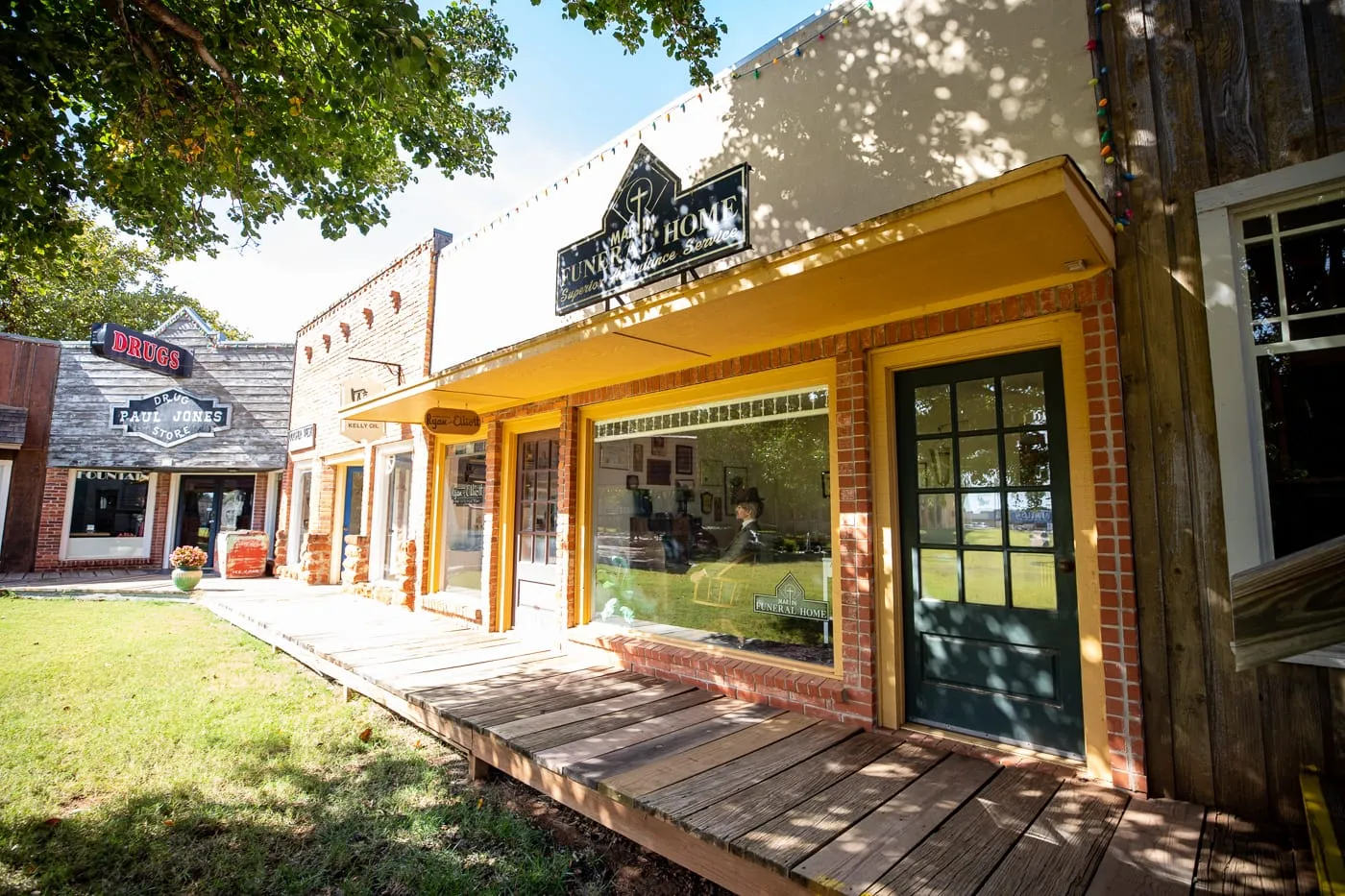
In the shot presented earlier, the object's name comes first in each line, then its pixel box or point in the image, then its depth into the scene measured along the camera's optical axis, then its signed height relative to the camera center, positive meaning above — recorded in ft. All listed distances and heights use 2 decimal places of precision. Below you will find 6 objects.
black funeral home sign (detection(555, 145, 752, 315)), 15.02 +7.30
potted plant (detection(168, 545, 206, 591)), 32.65 -2.81
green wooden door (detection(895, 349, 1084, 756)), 10.02 -0.67
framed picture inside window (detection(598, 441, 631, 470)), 18.15 +1.67
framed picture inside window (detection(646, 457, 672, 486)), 17.03 +1.10
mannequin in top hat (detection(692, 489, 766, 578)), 14.56 -0.38
